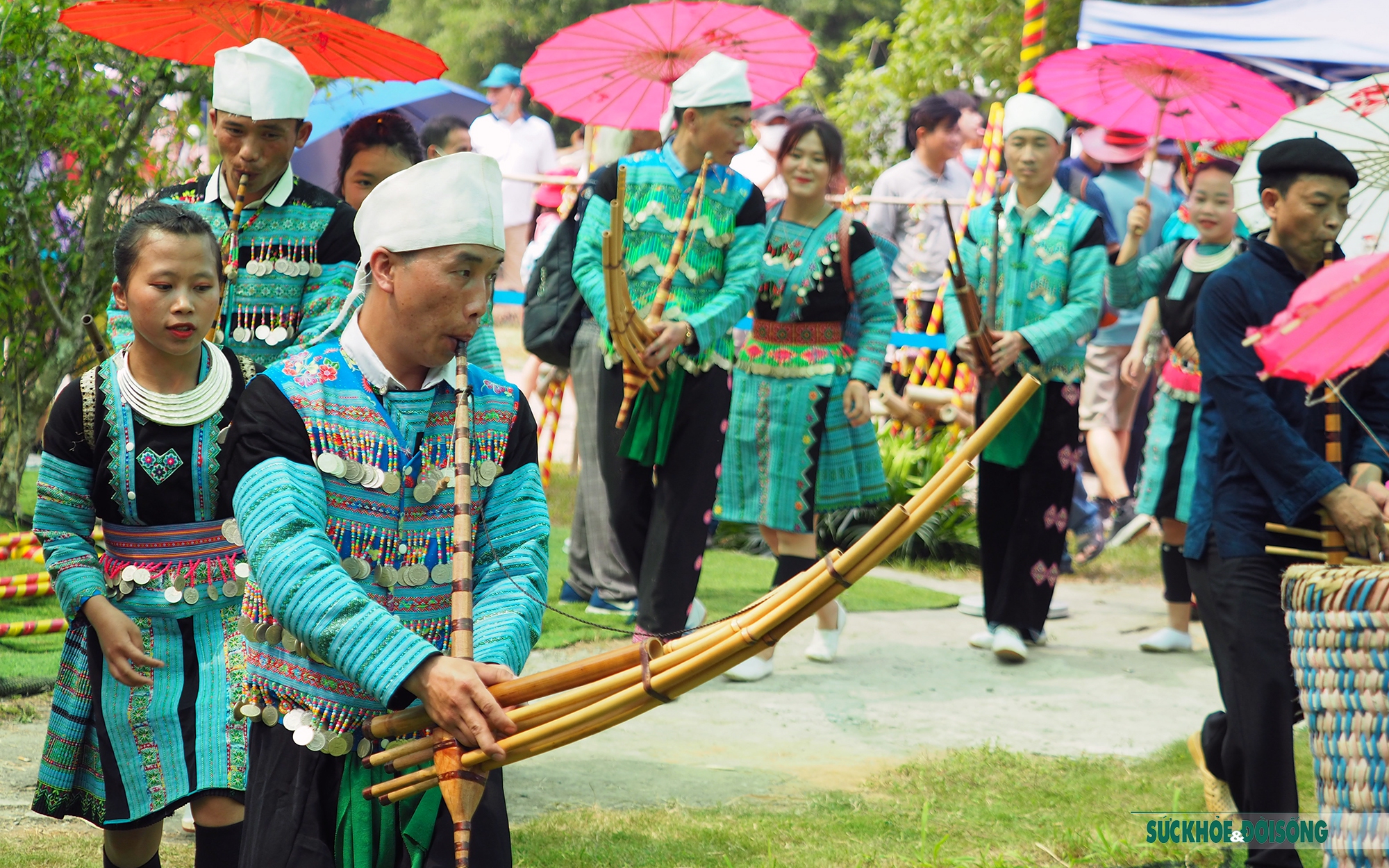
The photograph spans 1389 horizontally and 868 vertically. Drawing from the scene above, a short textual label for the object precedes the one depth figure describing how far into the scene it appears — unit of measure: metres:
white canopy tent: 11.59
